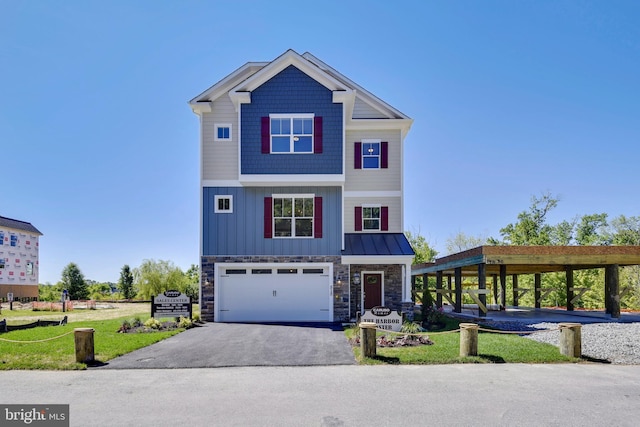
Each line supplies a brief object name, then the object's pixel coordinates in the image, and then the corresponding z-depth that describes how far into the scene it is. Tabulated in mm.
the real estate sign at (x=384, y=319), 13250
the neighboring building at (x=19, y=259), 39406
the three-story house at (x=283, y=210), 18578
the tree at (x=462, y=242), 43750
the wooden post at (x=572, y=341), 10719
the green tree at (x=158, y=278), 38250
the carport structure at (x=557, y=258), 16516
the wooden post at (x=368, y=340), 10672
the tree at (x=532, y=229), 40500
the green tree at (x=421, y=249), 37750
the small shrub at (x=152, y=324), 15805
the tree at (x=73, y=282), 44031
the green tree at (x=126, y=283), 45000
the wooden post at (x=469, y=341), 10680
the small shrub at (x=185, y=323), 16562
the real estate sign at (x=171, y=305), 17344
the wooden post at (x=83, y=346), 10375
